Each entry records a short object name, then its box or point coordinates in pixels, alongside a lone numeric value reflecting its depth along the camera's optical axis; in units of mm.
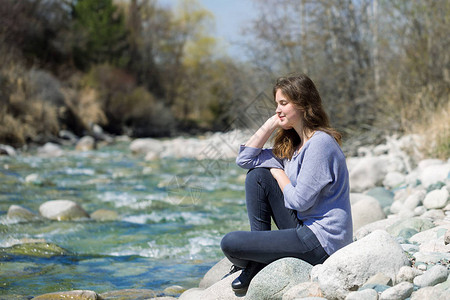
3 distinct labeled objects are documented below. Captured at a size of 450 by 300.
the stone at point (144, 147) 15046
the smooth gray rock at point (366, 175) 7312
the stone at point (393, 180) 7104
